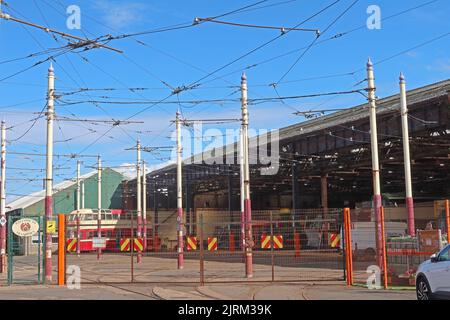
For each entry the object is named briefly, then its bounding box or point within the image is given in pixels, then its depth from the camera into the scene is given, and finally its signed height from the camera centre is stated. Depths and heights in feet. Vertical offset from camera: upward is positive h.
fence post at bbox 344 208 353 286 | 66.80 -3.18
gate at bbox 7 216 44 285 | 74.84 -7.69
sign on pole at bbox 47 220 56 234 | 76.38 -0.44
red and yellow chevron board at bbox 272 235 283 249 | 76.95 -2.81
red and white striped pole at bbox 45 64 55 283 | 78.33 +7.52
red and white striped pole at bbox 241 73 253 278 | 85.56 +10.91
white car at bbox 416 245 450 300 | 43.53 -4.64
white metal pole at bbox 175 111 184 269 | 99.51 +5.33
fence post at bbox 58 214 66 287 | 74.54 -3.10
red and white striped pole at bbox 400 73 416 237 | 98.57 +13.12
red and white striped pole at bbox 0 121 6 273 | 106.86 +4.66
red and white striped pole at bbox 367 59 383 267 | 79.56 +12.41
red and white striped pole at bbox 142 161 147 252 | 154.67 +2.59
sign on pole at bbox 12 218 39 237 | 79.46 -0.40
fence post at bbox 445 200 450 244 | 63.29 +0.21
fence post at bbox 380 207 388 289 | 63.41 -4.91
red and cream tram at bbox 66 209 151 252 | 109.23 -0.74
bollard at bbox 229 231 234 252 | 101.12 -3.90
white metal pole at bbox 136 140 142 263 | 139.07 +14.87
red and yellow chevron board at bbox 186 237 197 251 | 83.35 -3.11
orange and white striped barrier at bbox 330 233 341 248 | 73.15 -2.58
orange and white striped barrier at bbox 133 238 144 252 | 83.58 -3.10
